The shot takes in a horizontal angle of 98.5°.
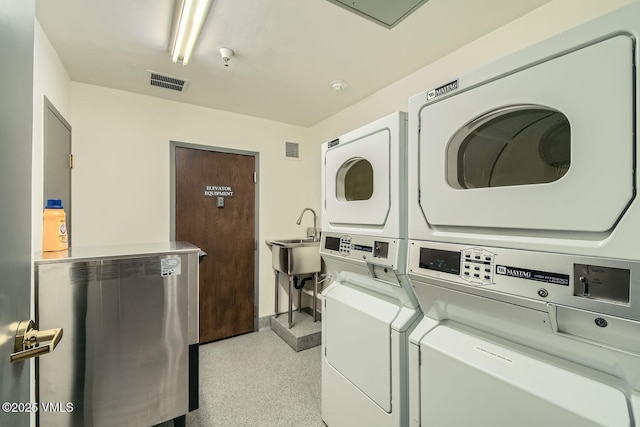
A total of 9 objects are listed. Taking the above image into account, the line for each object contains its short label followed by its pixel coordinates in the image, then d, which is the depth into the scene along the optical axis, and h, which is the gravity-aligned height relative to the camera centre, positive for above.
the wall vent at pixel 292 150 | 3.56 +0.85
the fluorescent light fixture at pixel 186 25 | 1.48 +1.12
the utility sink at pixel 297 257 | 2.99 -0.47
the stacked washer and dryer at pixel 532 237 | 0.69 -0.07
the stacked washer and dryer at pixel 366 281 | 1.31 -0.37
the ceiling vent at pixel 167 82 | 2.34 +1.18
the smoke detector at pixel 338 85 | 2.43 +1.17
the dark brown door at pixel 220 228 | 2.94 -0.15
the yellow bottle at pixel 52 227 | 1.56 -0.06
